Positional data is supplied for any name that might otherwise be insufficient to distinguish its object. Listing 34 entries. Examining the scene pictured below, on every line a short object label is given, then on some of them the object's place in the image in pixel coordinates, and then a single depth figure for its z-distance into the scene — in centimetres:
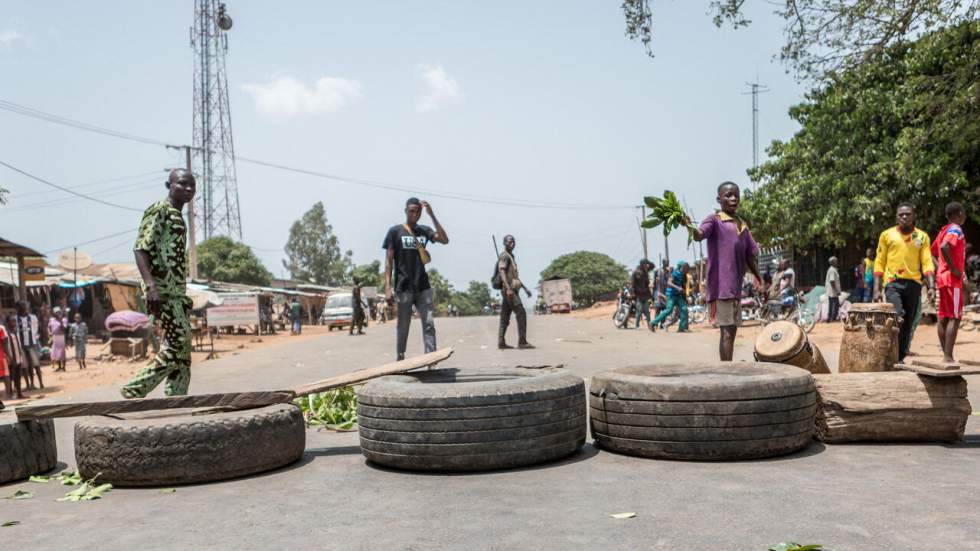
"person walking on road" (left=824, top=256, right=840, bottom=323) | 1842
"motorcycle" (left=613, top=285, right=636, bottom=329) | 2177
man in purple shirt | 629
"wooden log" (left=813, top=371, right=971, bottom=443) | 457
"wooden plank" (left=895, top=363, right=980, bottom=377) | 443
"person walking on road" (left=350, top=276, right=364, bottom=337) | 2406
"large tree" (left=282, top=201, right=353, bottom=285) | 8306
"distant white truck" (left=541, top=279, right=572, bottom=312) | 5053
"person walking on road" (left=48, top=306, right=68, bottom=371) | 1827
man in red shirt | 753
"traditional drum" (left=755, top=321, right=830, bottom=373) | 592
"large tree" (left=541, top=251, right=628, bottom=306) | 8644
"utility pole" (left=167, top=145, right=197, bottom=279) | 3717
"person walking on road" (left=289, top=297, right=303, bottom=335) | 3200
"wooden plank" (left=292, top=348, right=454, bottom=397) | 493
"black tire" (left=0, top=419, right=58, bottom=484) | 439
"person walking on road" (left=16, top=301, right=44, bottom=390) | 1341
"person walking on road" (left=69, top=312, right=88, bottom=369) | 1878
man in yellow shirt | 769
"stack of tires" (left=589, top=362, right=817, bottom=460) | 423
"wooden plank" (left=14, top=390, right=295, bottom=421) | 430
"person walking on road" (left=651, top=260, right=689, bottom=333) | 1758
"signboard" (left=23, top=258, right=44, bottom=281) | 1951
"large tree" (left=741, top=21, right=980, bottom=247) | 1745
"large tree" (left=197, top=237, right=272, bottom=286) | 5741
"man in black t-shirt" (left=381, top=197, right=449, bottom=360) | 809
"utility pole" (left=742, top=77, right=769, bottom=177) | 4082
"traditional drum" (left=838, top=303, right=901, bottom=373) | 603
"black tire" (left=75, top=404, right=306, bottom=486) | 409
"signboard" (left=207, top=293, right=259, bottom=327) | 2452
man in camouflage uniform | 511
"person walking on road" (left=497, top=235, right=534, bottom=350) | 1249
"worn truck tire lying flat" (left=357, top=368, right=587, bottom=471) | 417
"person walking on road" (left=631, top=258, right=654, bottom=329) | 1948
